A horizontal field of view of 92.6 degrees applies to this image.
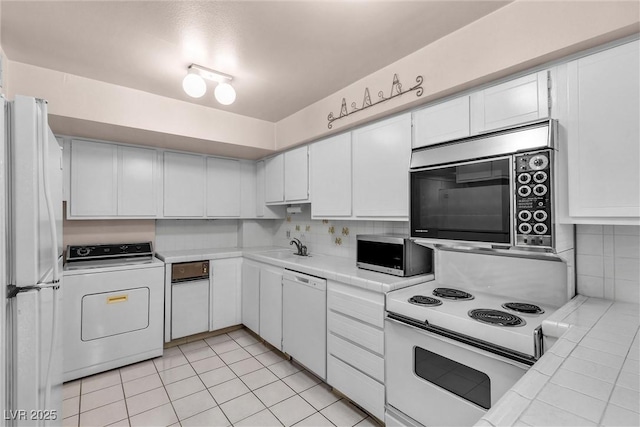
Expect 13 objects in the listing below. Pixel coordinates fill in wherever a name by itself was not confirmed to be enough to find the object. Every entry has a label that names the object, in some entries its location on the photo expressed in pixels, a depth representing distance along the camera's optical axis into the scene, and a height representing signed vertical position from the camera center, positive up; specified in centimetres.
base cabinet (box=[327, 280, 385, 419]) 193 -87
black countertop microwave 211 -28
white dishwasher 237 -86
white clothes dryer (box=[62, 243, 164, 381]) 255 -82
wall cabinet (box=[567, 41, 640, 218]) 125 +36
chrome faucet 344 -35
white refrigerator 107 -18
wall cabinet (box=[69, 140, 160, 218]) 285 +37
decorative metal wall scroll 199 +87
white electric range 138 -58
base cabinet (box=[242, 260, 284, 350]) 290 -86
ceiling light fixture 205 +93
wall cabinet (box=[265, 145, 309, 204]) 314 +45
